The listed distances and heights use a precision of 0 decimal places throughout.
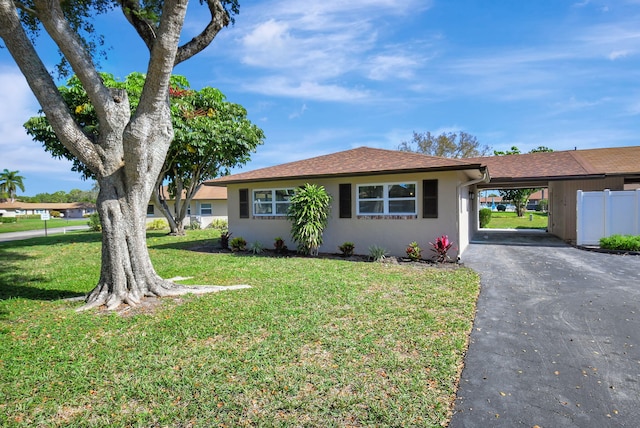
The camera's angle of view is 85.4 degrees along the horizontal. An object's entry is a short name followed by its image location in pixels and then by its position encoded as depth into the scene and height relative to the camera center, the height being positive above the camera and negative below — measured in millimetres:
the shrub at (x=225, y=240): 14117 -1153
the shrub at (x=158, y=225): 27623 -977
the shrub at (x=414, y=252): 10172 -1281
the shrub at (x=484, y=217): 22328 -633
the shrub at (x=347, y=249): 11350 -1291
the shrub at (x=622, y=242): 10742 -1193
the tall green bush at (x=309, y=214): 10984 -132
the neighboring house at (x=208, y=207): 29328 +428
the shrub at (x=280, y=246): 12461 -1267
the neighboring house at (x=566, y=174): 13602 +1280
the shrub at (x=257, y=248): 12773 -1368
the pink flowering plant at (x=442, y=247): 9828 -1124
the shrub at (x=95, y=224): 24984 -737
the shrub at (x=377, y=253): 10434 -1361
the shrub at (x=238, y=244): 13406 -1260
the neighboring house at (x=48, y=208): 71188 +1460
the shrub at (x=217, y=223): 27570 -927
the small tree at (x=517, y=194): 31234 +1139
